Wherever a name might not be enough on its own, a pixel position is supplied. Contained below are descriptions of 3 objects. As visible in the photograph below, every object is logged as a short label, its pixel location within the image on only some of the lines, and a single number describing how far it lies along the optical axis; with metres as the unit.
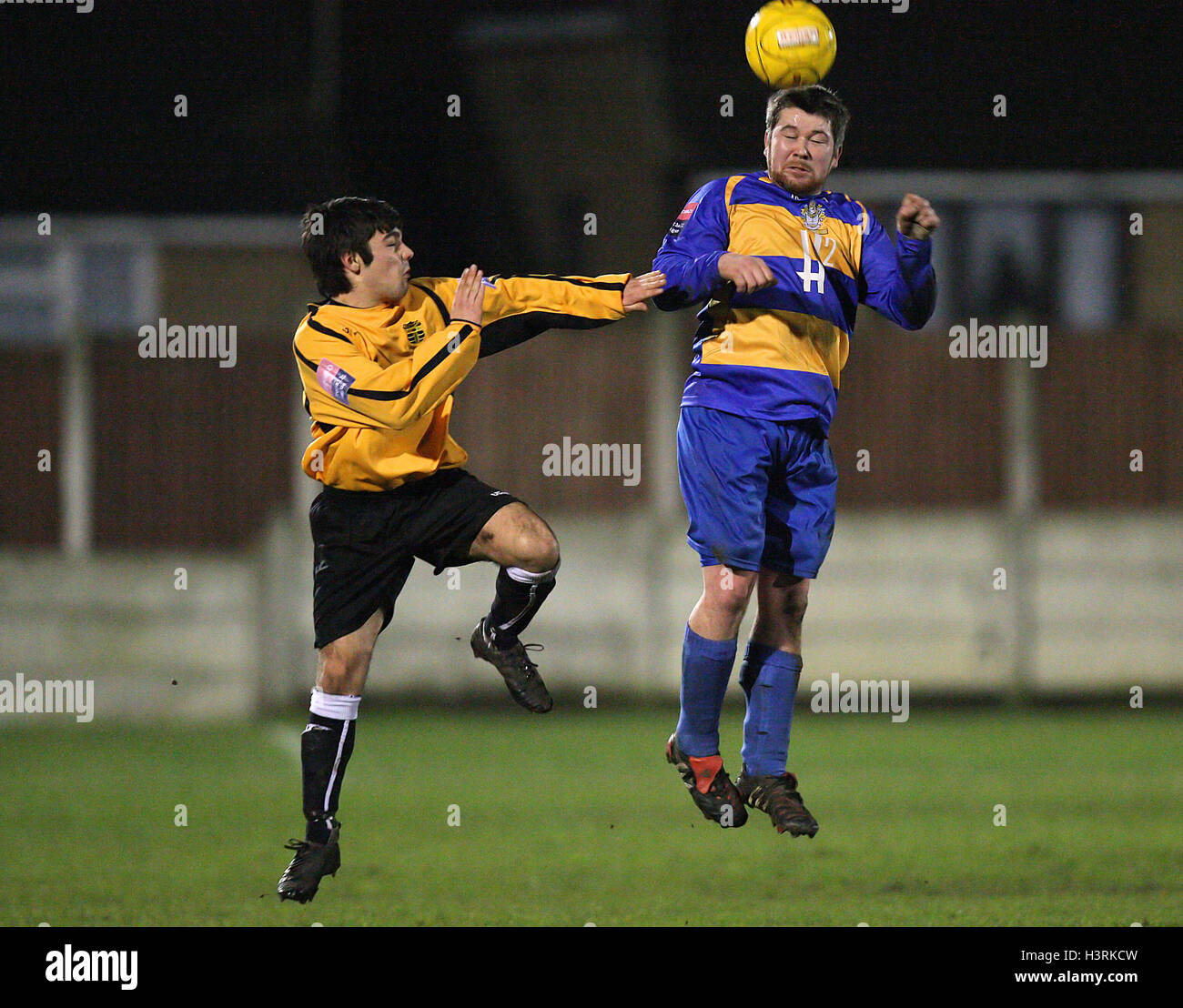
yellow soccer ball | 11.68
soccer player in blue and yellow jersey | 11.73
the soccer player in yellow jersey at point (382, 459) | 11.45
